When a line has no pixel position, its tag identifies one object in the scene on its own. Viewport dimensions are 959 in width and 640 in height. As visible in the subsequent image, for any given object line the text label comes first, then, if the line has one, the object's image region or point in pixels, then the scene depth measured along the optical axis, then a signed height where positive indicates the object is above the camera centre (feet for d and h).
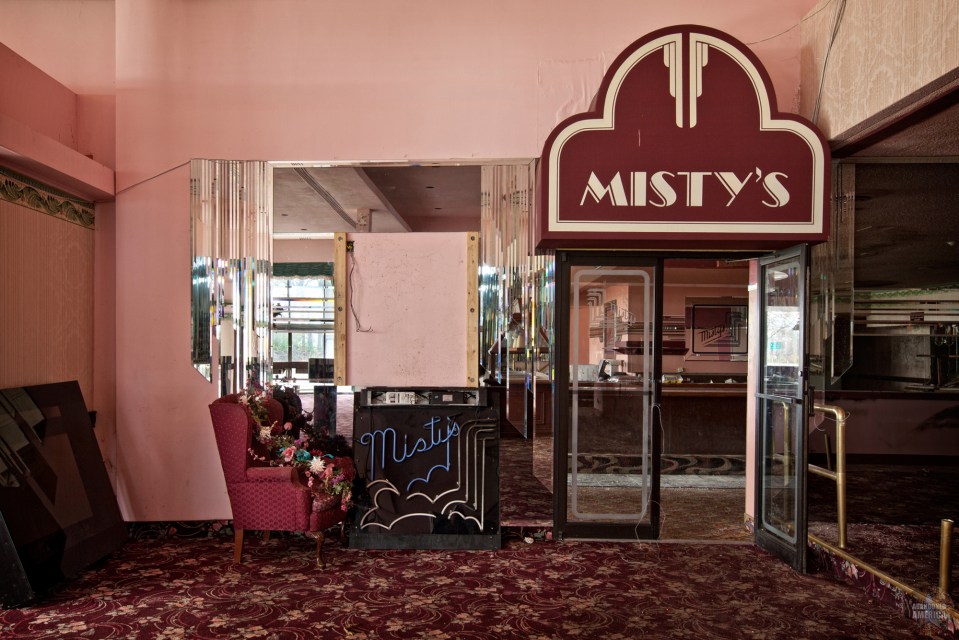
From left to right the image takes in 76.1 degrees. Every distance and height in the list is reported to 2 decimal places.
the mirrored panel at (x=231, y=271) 16.34 +1.38
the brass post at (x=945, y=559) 11.14 -4.30
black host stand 15.53 -3.74
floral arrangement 14.43 -3.18
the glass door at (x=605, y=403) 15.92 -2.11
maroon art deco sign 13.69 +3.94
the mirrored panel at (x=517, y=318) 16.03 +0.14
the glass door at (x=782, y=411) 14.07 -2.14
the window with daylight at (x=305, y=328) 16.19 -0.14
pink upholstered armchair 14.02 -3.83
